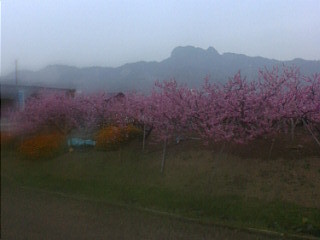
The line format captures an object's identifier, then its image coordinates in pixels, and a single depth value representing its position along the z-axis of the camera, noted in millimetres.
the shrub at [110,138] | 8984
